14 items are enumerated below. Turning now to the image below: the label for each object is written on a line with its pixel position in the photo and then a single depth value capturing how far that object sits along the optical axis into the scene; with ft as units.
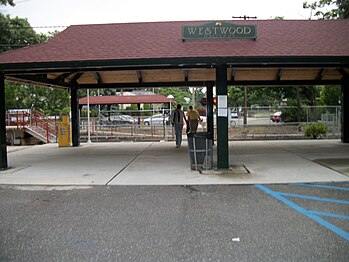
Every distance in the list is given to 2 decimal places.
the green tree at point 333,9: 76.16
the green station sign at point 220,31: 34.91
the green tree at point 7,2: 82.40
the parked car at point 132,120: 81.94
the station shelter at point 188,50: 30.42
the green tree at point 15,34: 88.33
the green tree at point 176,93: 212.13
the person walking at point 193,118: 48.16
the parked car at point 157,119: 100.84
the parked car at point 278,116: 89.85
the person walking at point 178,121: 51.37
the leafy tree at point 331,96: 96.00
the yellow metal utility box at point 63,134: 57.47
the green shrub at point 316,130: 63.62
